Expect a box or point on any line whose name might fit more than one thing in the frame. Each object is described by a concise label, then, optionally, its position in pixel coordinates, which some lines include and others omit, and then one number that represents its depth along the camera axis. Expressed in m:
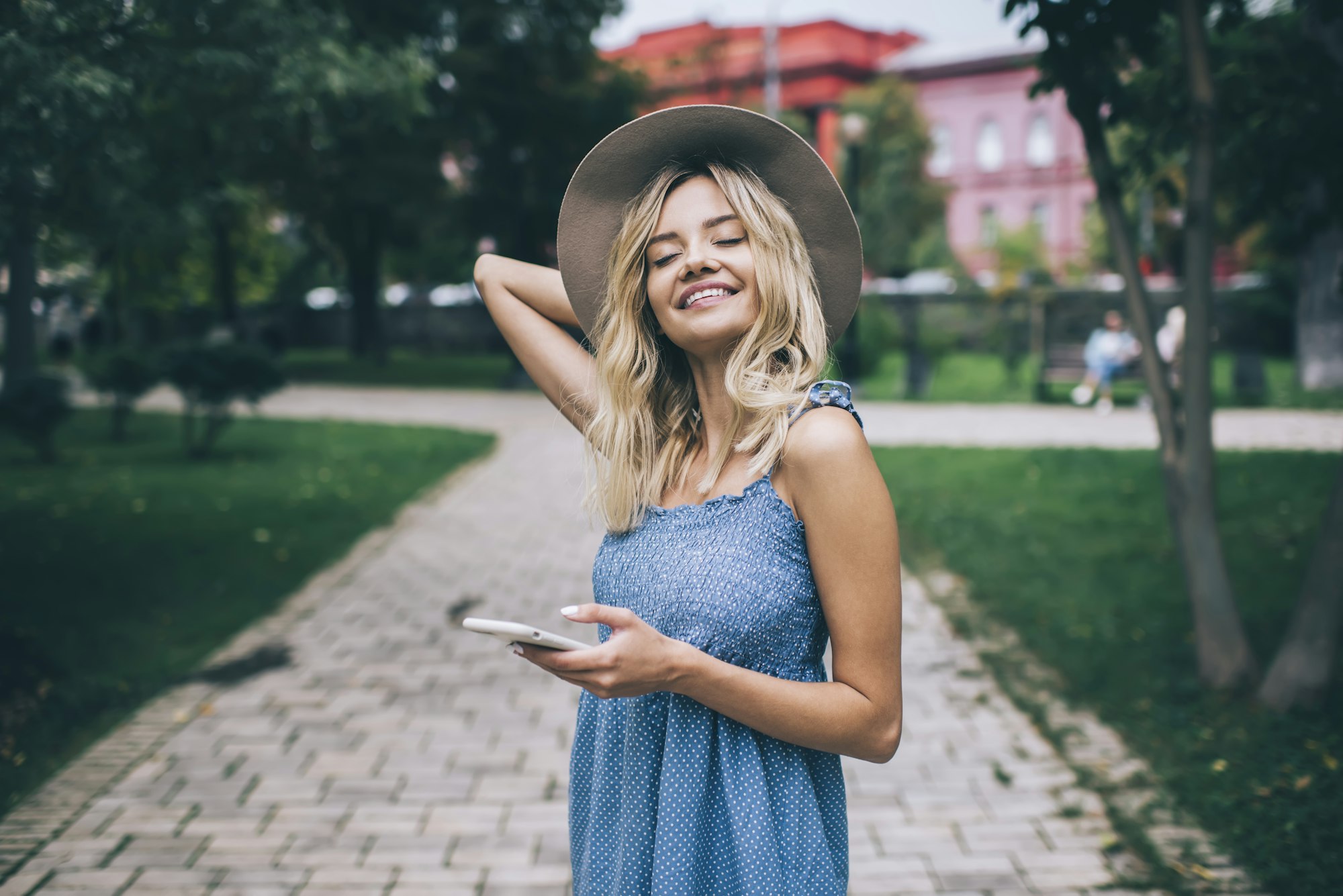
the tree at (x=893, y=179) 36.69
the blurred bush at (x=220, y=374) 11.43
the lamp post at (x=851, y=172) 17.17
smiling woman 1.56
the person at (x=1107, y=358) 15.84
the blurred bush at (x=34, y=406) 11.26
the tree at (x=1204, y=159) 4.31
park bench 17.22
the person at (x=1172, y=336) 15.80
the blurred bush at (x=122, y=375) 12.56
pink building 47.81
